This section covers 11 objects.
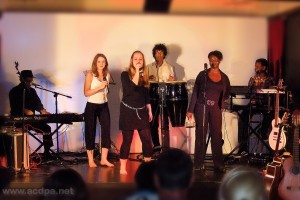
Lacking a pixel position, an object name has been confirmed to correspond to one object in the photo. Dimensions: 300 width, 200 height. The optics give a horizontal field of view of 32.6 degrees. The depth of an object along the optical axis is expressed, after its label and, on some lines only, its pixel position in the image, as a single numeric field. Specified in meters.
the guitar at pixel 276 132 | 7.18
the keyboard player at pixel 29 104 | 7.73
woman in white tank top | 7.04
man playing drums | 8.02
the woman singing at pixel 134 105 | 6.72
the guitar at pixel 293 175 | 5.65
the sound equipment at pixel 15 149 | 6.83
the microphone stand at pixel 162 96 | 7.55
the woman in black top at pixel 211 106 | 7.04
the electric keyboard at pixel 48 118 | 7.00
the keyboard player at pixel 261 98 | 7.74
